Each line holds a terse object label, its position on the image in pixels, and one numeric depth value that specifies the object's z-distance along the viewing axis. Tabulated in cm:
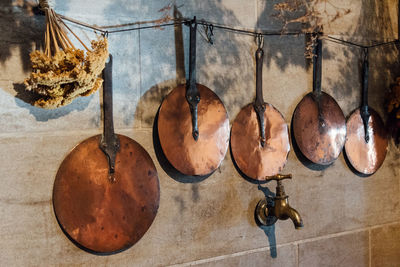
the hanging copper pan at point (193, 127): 143
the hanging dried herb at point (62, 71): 103
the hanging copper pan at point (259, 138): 158
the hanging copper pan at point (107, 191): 126
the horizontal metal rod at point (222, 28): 130
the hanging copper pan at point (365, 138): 186
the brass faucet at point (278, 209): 152
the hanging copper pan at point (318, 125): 172
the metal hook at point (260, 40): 164
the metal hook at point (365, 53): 191
